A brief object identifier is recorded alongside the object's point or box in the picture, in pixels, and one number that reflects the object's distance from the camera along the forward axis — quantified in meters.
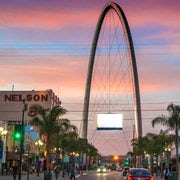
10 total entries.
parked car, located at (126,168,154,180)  40.74
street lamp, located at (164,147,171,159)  105.57
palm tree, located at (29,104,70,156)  68.94
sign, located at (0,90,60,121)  144.62
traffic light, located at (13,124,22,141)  51.59
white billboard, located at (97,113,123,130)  124.75
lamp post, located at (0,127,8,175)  88.19
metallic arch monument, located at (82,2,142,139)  109.44
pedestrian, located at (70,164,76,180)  69.38
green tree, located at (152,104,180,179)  71.06
